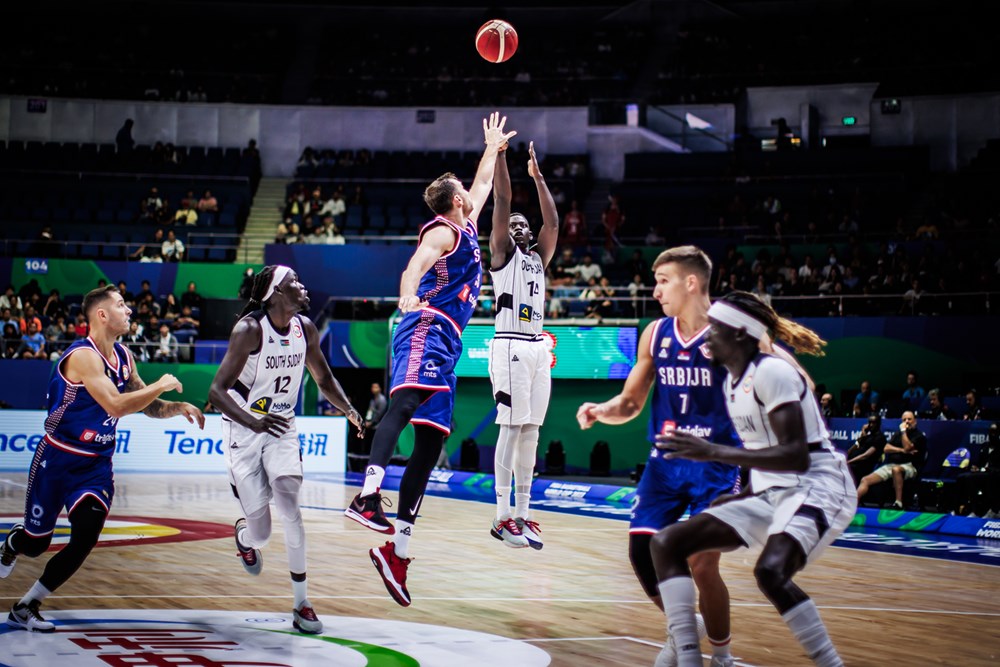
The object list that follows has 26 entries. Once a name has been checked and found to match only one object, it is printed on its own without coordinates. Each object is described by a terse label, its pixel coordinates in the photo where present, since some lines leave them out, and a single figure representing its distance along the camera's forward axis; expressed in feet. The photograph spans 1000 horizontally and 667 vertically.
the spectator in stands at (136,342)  76.54
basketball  34.65
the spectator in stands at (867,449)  50.49
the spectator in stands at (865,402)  61.72
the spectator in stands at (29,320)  77.20
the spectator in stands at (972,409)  55.42
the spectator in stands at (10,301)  78.74
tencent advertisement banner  73.00
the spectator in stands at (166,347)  76.95
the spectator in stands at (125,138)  106.73
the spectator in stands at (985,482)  47.24
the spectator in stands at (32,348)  76.59
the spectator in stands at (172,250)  86.28
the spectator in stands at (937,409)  56.65
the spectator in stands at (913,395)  62.95
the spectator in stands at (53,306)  80.28
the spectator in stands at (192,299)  81.56
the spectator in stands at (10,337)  77.15
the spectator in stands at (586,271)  80.51
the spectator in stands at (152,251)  86.58
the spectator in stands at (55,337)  76.74
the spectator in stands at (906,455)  49.98
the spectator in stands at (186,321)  79.36
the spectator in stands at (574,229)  88.12
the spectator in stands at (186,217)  93.25
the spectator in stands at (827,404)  60.08
